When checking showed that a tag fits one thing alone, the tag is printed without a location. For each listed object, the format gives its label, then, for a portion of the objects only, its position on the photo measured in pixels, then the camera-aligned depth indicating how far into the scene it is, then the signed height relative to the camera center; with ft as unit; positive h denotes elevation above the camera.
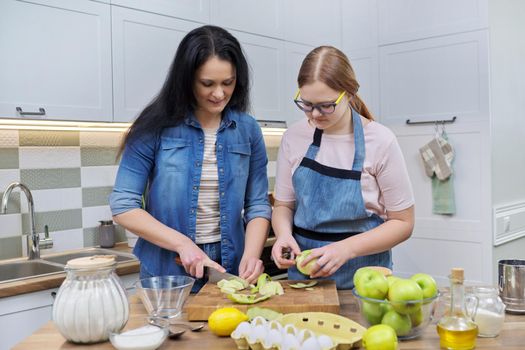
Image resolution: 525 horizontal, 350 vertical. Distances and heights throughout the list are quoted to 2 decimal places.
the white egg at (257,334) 3.40 -1.01
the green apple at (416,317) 3.61 -0.99
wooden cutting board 4.14 -1.01
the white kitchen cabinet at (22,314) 6.45 -1.66
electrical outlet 9.71 -1.09
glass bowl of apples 3.55 -0.87
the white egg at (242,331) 3.48 -1.01
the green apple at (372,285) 3.63 -0.78
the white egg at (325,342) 3.28 -1.03
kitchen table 3.60 -1.14
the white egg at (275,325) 3.47 -0.99
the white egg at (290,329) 3.42 -1.00
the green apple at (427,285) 3.64 -0.79
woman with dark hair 5.14 -0.01
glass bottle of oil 3.47 -1.00
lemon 3.78 -1.03
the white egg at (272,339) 3.34 -1.03
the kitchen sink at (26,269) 7.43 -1.30
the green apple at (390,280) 3.67 -0.77
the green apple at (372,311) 3.66 -0.96
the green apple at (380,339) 3.27 -1.02
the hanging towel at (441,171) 9.80 -0.16
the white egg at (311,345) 3.20 -1.01
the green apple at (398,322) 3.60 -1.01
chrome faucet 7.73 -0.90
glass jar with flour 3.59 -0.85
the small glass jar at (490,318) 3.72 -1.03
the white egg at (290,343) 3.25 -1.02
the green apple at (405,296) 3.52 -0.83
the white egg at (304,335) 3.33 -1.00
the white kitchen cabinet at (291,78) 10.18 +1.57
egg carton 3.30 -1.04
